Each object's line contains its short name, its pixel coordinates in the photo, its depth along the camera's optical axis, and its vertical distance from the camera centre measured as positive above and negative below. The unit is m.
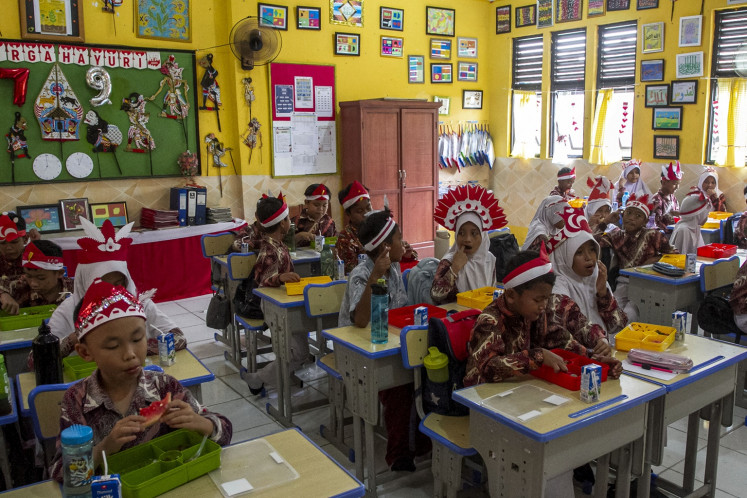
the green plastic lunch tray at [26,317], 3.50 -0.89
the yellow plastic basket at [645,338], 2.93 -0.87
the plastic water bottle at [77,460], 1.65 -0.79
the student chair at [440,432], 2.72 -1.21
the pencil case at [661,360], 2.73 -0.90
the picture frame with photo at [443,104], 9.84 +0.78
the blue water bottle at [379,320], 3.12 -0.81
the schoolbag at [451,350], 2.93 -0.90
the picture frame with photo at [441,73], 9.75 +1.26
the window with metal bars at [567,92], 9.34 +0.93
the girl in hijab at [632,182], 8.37 -0.38
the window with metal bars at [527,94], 9.93 +0.95
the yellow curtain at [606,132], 8.95 +0.30
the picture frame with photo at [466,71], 10.10 +1.34
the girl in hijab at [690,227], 5.89 -0.69
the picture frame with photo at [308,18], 8.29 +1.81
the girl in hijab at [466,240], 3.95 -0.54
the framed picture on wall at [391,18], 9.06 +1.96
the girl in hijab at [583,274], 3.53 -0.68
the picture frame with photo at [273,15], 7.96 +1.78
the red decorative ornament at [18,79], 6.48 +0.81
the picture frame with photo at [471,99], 10.25 +0.90
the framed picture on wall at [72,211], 6.94 -0.59
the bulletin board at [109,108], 6.63 +0.54
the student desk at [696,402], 2.74 -1.11
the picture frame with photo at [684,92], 8.01 +0.78
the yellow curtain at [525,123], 10.02 +0.49
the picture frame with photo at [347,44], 8.67 +1.54
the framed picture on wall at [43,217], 6.71 -0.63
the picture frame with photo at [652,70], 8.30 +1.10
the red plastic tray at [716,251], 5.18 -0.81
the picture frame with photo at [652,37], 8.25 +1.52
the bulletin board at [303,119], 8.24 +0.48
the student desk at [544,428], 2.27 -1.03
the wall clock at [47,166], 6.80 -0.09
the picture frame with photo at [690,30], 7.83 +1.52
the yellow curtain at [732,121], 7.61 +0.39
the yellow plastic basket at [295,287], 4.13 -0.85
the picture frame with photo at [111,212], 7.16 -0.63
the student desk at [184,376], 2.69 -0.95
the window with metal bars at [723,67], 7.61 +1.05
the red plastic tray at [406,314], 3.47 -0.89
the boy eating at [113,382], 1.96 -0.71
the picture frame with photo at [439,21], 9.55 +2.03
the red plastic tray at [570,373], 2.54 -0.89
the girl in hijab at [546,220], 5.74 -0.65
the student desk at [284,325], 4.00 -1.09
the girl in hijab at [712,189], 7.70 -0.44
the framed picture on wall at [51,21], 6.52 +1.42
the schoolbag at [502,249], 5.15 -0.78
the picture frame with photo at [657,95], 8.32 +0.76
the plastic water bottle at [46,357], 2.59 -0.82
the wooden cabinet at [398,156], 8.52 -0.02
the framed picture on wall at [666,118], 8.21 +0.46
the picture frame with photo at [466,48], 10.02 +1.70
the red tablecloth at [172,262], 6.93 -1.18
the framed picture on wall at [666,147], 8.26 +0.08
